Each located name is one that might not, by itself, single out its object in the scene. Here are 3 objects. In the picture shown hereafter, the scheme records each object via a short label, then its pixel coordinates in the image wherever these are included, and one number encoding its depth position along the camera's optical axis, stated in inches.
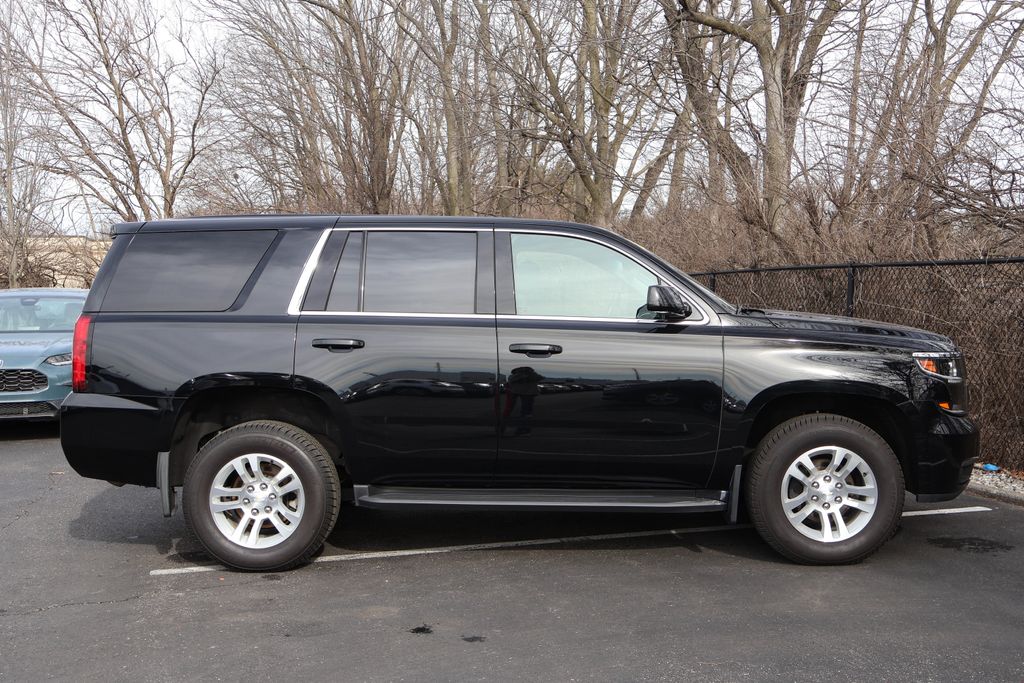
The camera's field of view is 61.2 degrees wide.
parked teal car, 348.2
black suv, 191.6
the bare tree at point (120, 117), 973.8
